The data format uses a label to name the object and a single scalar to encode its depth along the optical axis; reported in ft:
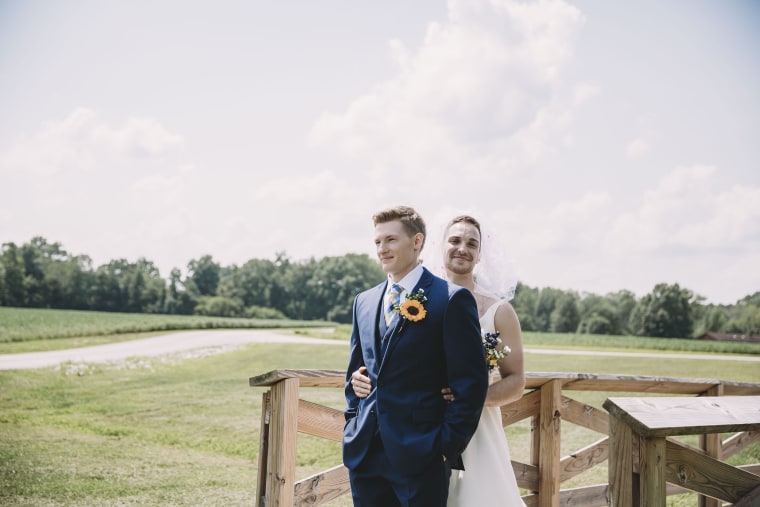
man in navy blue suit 8.86
